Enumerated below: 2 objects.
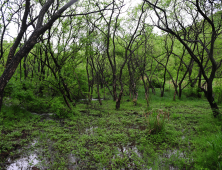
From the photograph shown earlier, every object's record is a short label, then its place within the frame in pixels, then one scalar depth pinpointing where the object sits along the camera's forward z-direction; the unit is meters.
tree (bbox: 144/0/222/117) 7.27
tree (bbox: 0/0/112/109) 3.41
